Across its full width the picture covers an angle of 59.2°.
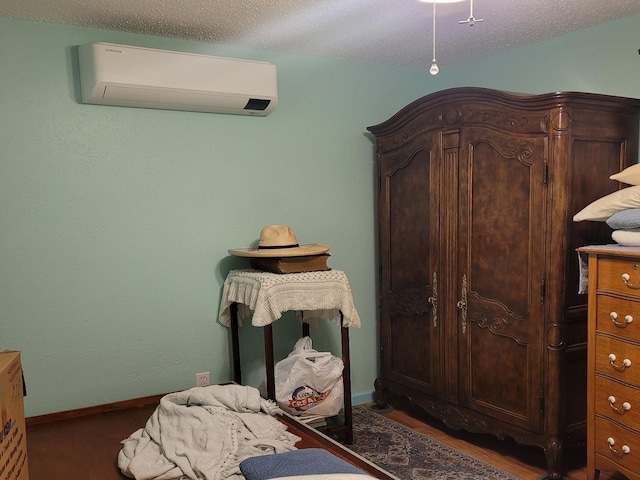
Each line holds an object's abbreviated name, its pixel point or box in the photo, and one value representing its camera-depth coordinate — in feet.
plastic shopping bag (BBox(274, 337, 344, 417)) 9.73
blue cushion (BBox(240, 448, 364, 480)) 5.80
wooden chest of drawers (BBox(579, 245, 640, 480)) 7.48
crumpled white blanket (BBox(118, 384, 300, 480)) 7.00
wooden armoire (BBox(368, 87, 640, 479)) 8.61
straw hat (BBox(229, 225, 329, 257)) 9.71
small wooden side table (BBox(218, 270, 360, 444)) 9.29
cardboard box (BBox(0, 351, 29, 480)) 5.09
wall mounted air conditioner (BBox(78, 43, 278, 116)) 8.93
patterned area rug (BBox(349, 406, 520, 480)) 9.06
